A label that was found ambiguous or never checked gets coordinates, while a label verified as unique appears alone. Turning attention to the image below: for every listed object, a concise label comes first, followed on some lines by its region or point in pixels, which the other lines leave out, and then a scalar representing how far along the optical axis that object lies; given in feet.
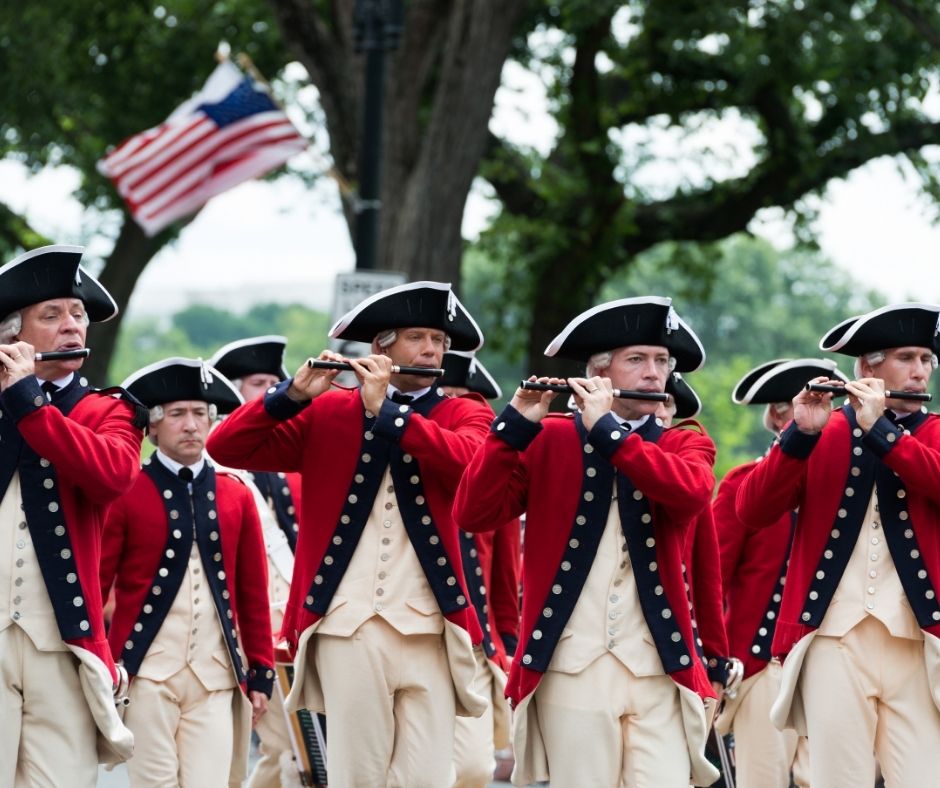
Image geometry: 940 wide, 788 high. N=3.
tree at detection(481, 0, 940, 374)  112.47
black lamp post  90.79
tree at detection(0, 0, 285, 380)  132.33
